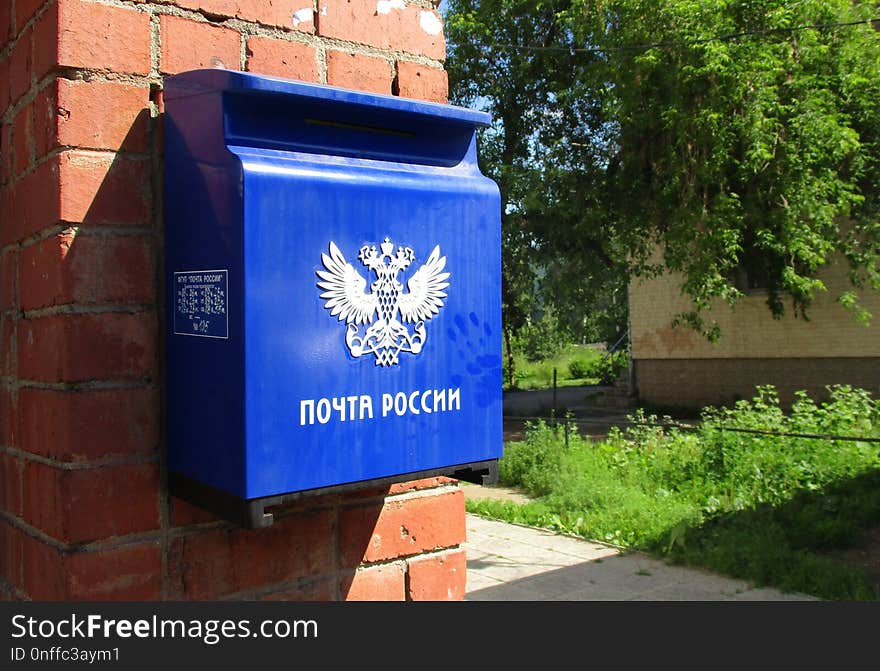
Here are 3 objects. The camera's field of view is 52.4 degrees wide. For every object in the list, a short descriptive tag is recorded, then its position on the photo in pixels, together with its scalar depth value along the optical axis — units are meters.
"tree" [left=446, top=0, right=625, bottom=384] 16.66
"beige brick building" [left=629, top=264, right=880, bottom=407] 16.92
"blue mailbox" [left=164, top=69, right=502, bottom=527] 1.52
